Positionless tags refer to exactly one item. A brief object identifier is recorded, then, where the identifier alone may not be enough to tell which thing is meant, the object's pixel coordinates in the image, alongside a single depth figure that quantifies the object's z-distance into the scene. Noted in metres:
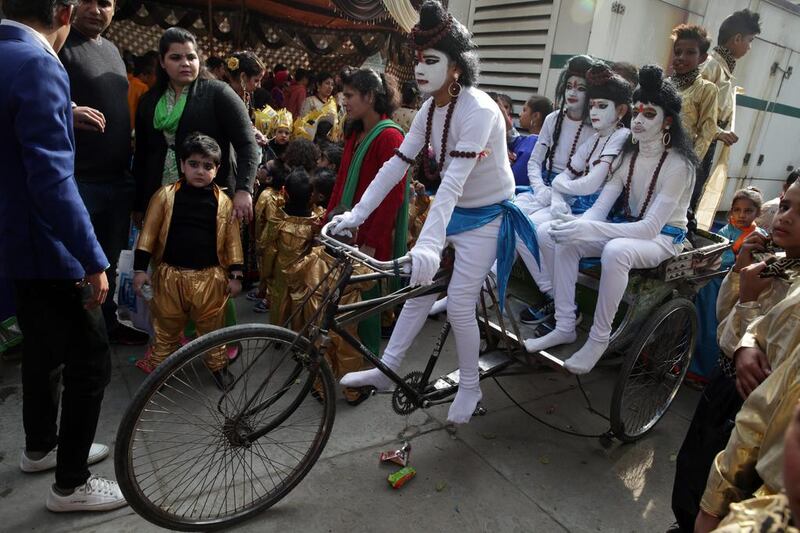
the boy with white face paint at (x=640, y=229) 2.72
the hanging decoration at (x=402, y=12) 7.10
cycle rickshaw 2.10
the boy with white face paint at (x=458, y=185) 2.34
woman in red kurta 3.07
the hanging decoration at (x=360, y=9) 7.48
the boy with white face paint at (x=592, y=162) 3.23
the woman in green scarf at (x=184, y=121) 2.98
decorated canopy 9.02
